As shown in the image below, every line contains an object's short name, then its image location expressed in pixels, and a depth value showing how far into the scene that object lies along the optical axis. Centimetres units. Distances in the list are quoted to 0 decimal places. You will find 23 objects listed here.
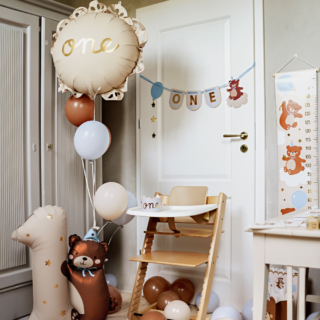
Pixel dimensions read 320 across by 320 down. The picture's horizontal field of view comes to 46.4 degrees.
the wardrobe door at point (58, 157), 233
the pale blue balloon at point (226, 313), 198
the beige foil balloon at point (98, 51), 194
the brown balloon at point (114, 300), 227
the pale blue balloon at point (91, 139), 201
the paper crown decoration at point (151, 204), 193
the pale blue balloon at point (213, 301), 224
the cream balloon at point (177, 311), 192
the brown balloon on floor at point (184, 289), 233
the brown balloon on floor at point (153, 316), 186
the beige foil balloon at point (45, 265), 193
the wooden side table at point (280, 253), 119
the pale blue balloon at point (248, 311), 200
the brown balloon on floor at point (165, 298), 213
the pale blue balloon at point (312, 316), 180
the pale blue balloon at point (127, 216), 218
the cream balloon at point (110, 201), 198
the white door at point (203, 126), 232
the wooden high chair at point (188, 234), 194
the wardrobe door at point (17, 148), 212
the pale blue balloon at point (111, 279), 254
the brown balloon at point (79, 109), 218
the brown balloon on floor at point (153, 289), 231
